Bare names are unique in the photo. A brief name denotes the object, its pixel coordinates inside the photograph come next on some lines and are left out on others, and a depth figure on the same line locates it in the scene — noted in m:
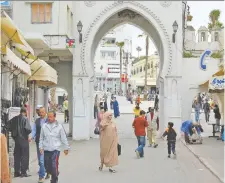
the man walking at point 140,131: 16.23
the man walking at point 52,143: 10.02
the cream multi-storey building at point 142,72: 94.76
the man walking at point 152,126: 19.59
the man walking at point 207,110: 33.91
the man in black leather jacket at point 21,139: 11.69
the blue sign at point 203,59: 23.48
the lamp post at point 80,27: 22.45
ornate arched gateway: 22.91
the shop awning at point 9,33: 11.81
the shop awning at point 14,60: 10.72
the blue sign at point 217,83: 19.31
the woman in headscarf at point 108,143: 12.96
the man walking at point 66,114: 34.03
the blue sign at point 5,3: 18.33
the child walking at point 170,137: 16.17
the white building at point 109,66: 95.56
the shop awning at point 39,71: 16.84
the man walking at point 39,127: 11.38
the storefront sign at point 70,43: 21.00
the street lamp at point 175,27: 22.48
